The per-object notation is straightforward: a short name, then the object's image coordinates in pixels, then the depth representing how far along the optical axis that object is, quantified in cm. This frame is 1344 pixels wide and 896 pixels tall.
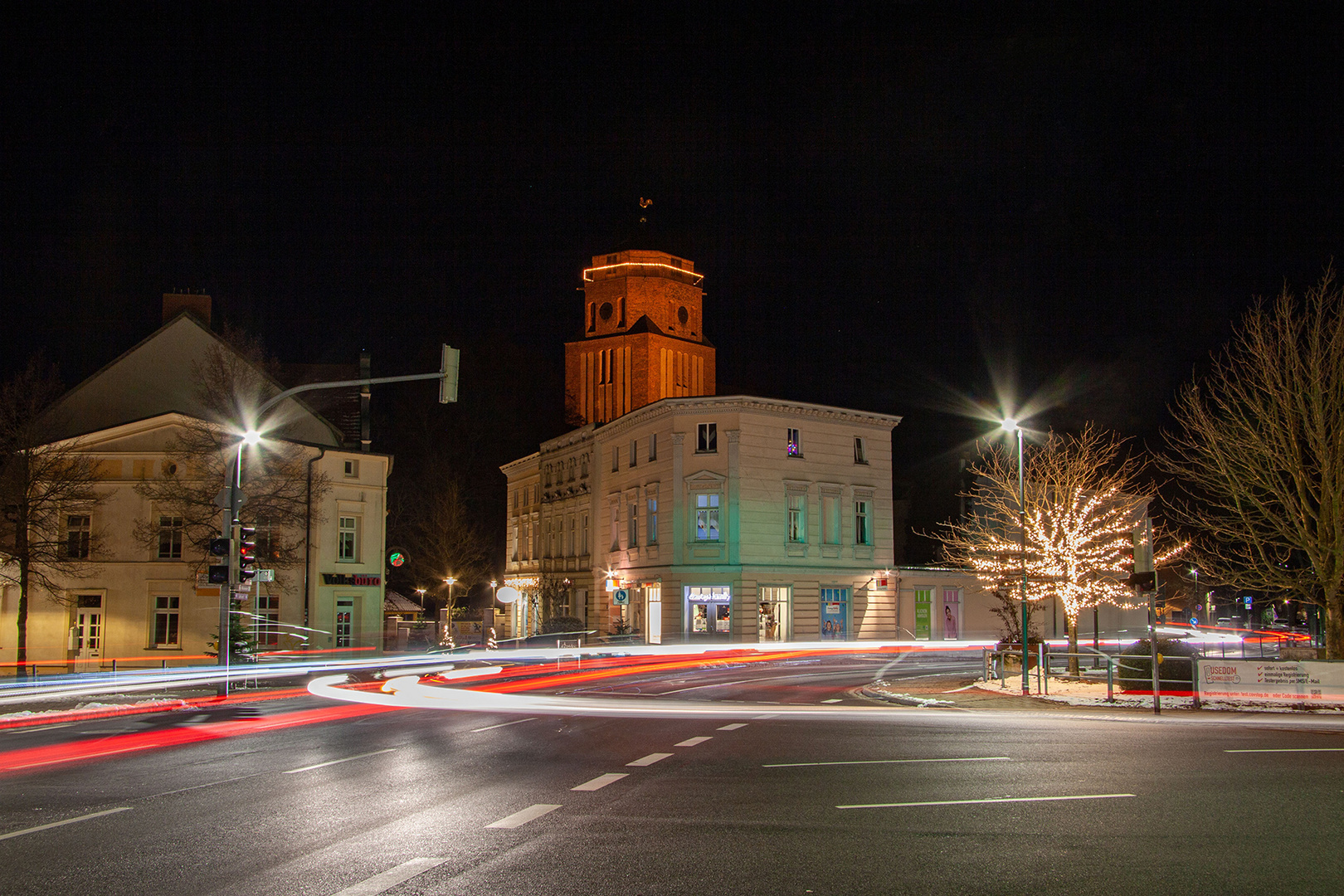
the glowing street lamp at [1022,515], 2559
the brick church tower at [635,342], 9450
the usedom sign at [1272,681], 2042
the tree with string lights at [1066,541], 2848
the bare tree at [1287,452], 2536
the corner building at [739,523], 5053
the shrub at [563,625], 5534
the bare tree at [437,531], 6969
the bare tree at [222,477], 3872
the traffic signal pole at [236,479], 2064
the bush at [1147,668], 2203
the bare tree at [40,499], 3819
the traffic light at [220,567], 2370
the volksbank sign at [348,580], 4738
